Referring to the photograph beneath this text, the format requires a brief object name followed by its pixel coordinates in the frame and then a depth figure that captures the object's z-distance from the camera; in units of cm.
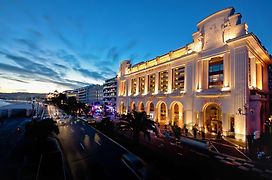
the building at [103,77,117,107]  10588
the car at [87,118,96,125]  4698
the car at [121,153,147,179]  1346
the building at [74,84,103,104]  15262
